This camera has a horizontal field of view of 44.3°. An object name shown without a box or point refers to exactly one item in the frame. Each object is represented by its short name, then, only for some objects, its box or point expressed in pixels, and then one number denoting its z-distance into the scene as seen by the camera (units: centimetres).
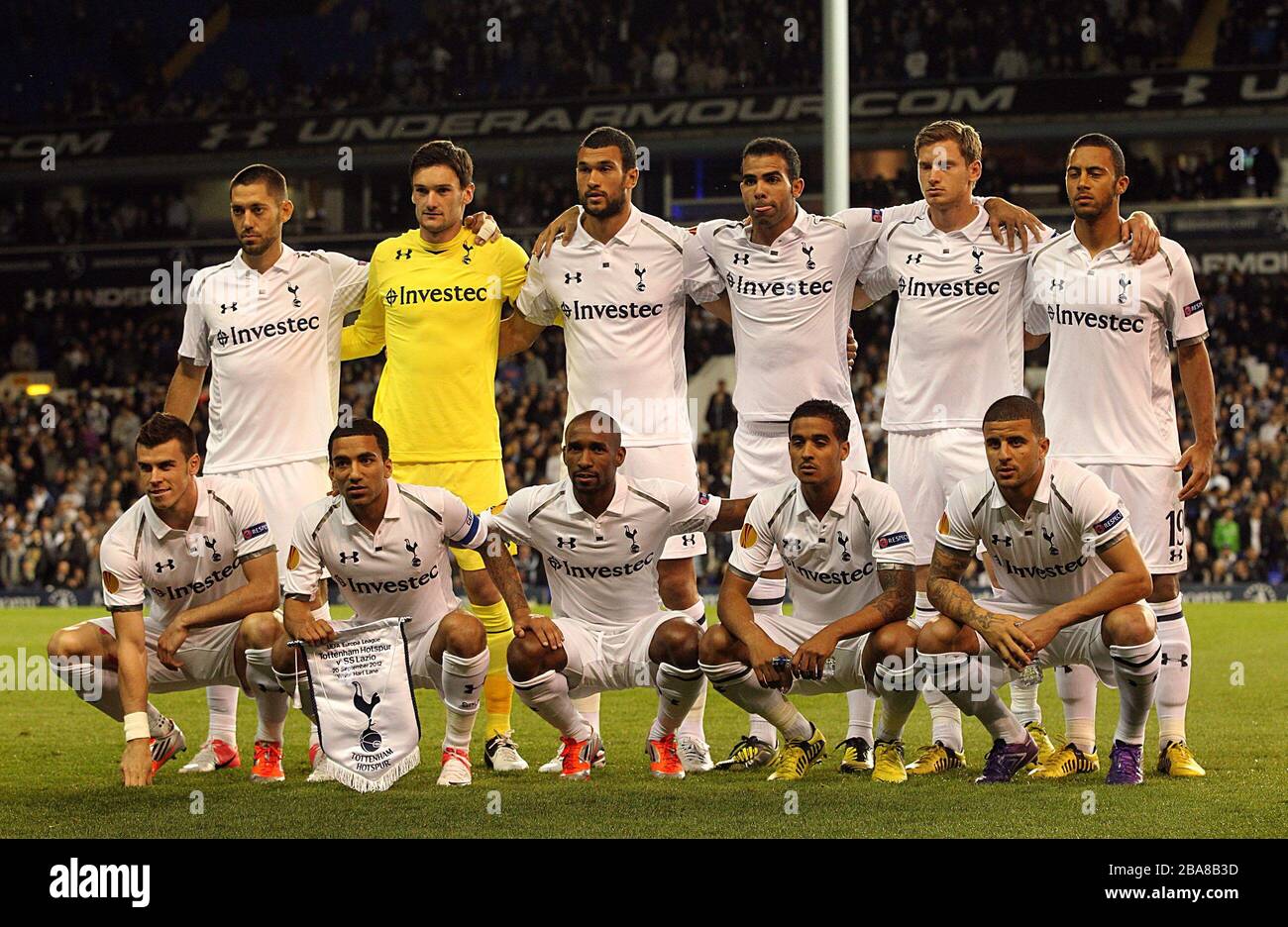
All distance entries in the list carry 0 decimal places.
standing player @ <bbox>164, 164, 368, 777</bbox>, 692
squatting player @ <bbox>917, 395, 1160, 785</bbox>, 576
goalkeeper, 686
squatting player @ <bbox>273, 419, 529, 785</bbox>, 609
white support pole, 980
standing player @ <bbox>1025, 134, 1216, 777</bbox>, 634
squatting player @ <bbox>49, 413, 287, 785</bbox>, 618
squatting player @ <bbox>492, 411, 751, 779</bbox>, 613
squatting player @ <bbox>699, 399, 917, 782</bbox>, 596
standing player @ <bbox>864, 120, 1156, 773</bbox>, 651
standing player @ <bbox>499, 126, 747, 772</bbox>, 674
